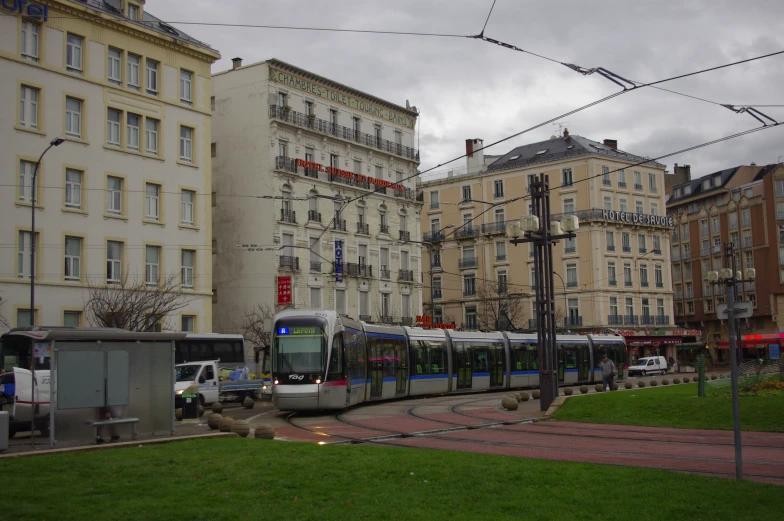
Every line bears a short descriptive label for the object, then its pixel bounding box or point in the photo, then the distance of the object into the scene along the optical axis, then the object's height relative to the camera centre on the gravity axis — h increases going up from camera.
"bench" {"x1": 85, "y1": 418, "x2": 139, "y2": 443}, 16.17 -1.11
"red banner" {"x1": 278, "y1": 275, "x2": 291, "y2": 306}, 52.53 +3.63
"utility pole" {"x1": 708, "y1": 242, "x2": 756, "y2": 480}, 11.04 -0.36
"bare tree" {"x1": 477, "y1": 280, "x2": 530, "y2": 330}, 75.62 +3.72
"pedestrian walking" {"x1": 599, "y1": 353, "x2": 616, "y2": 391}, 32.69 -0.91
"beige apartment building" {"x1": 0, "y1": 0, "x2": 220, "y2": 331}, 40.88 +9.92
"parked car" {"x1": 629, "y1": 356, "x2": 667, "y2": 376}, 70.12 -1.70
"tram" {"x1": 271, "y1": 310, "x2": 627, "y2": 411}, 26.44 -0.37
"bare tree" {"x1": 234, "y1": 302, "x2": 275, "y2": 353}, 53.62 +1.90
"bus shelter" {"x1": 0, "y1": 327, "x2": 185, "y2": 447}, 16.11 -0.43
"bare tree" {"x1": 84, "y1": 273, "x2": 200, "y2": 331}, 41.28 +2.50
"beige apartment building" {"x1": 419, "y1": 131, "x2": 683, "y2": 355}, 76.00 +8.67
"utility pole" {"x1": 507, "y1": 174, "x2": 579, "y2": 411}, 26.17 +2.50
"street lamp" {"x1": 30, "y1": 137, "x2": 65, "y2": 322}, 35.20 +3.85
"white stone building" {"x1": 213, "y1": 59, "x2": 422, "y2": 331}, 55.88 +9.84
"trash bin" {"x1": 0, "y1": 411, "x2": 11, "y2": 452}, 14.55 -1.07
